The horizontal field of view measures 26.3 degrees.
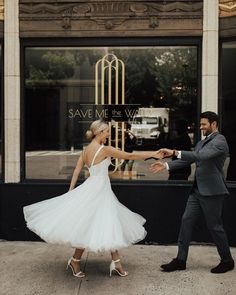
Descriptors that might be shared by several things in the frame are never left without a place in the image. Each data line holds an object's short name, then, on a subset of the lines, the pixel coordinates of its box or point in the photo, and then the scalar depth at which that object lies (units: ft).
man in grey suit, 19.10
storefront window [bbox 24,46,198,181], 25.20
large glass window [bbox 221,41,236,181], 24.52
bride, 18.01
